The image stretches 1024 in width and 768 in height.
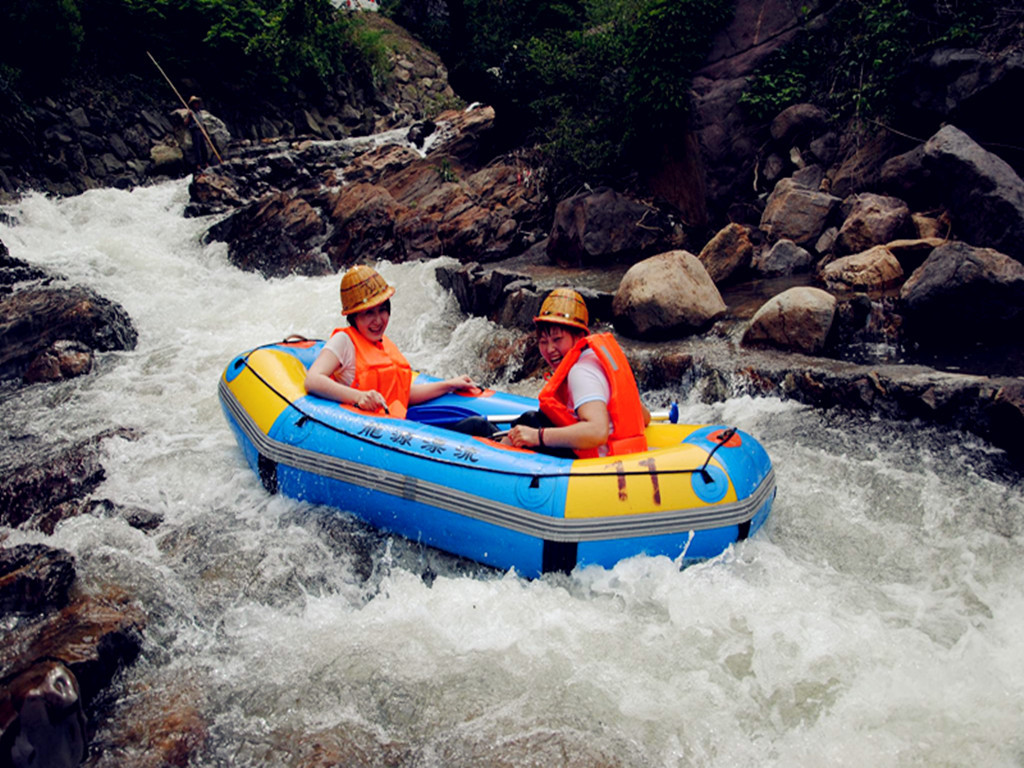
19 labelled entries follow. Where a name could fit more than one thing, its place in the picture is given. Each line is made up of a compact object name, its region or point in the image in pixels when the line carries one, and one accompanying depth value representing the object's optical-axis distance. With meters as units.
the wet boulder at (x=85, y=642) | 2.61
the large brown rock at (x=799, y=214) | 7.63
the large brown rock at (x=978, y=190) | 5.88
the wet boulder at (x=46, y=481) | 4.10
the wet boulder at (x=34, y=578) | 2.97
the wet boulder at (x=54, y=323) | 6.59
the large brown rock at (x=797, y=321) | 5.44
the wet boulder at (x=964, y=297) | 5.19
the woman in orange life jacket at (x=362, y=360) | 3.93
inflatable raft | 3.21
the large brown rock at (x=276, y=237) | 10.12
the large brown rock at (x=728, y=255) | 7.38
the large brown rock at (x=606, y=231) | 8.84
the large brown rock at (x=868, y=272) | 6.39
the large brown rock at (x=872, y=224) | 6.86
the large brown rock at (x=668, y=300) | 6.11
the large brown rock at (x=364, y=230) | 10.21
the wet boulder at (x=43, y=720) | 2.19
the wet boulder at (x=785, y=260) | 7.43
